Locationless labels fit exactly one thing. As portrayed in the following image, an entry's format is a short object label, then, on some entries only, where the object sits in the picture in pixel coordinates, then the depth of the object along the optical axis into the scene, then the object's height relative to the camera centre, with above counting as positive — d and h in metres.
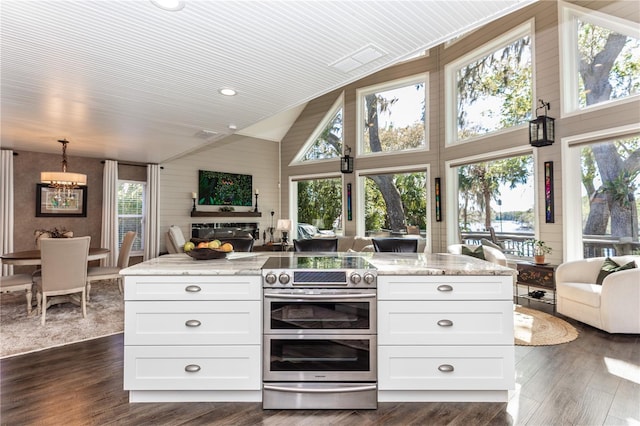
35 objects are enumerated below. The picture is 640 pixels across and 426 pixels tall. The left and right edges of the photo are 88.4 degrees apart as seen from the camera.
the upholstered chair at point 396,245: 3.33 -0.29
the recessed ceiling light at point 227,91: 3.17 +1.25
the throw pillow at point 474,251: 5.07 -0.55
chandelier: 4.68 +0.61
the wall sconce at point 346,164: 7.52 +1.22
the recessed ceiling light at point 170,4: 1.83 +1.21
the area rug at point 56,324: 3.23 -1.19
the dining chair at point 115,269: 4.58 -0.73
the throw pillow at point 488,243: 5.58 -0.47
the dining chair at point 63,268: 3.77 -0.57
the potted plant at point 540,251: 4.61 -0.50
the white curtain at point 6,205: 5.63 +0.26
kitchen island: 2.18 -0.75
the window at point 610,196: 4.12 +0.25
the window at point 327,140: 8.16 +1.99
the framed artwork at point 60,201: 6.12 +0.35
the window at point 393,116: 6.79 +2.19
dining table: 4.04 -0.48
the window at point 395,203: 6.86 +0.31
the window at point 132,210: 7.06 +0.20
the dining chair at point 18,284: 3.95 -0.78
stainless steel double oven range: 2.14 -0.79
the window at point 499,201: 5.22 +0.26
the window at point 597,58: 4.12 +2.08
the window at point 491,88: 5.20 +2.22
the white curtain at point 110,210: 6.66 +0.19
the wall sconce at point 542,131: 4.57 +1.19
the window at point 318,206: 8.28 +0.31
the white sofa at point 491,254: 4.93 -0.58
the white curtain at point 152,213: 7.17 +0.13
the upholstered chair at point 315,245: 3.26 -0.27
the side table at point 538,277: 4.32 -0.84
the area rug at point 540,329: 3.27 -1.24
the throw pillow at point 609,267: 3.62 -0.59
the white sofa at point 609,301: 3.38 -0.93
